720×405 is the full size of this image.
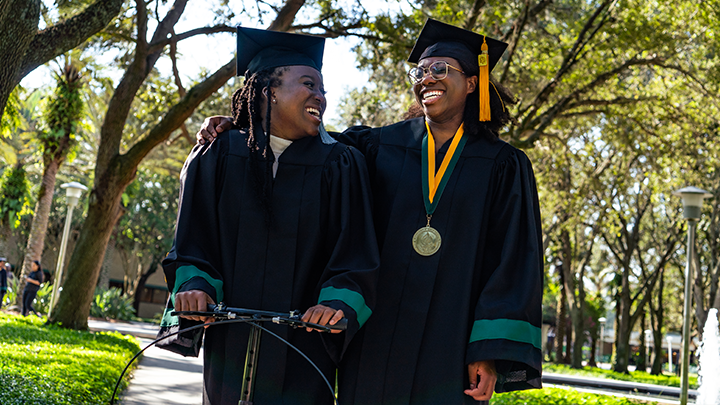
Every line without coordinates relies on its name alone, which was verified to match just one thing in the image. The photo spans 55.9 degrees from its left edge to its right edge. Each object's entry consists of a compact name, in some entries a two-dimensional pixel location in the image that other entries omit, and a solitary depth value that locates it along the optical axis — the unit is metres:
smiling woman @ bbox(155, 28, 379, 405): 2.81
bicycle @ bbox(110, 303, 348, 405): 2.30
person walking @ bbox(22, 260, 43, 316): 16.72
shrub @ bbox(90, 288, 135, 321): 25.78
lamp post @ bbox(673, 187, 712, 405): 13.37
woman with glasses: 2.86
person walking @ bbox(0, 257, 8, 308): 18.02
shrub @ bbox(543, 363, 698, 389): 22.09
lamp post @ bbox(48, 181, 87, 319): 15.65
